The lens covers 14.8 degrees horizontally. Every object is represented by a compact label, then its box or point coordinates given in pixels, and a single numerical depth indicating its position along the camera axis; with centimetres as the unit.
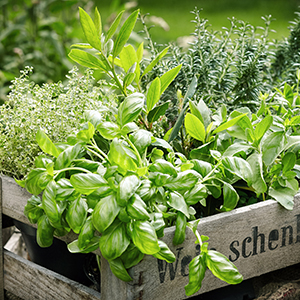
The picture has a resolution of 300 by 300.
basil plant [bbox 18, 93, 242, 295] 135
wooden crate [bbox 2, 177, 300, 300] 140
